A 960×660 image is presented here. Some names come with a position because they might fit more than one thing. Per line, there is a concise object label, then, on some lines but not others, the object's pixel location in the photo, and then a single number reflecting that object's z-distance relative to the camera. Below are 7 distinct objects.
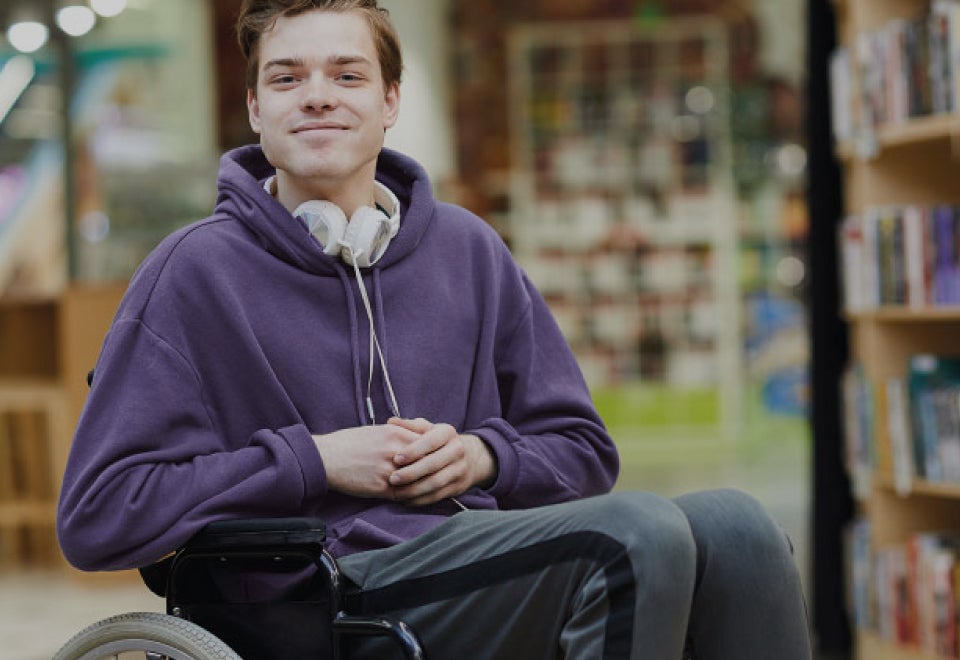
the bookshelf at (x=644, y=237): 17.20
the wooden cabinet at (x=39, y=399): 9.12
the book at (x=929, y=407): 5.90
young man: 2.61
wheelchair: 2.66
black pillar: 7.04
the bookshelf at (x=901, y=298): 5.89
